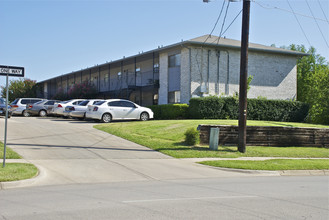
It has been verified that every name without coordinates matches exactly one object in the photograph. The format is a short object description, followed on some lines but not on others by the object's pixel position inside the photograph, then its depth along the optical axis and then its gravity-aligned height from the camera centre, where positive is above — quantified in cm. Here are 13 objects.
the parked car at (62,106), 2866 -47
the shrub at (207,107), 2489 -37
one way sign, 988 +81
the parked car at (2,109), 2649 -72
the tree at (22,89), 6188 +189
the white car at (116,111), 2372 -69
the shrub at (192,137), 1606 -159
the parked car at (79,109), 2605 -69
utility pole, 1478 +134
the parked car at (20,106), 3032 -55
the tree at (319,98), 2723 +44
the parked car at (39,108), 3052 -70
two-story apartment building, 2889 +268
